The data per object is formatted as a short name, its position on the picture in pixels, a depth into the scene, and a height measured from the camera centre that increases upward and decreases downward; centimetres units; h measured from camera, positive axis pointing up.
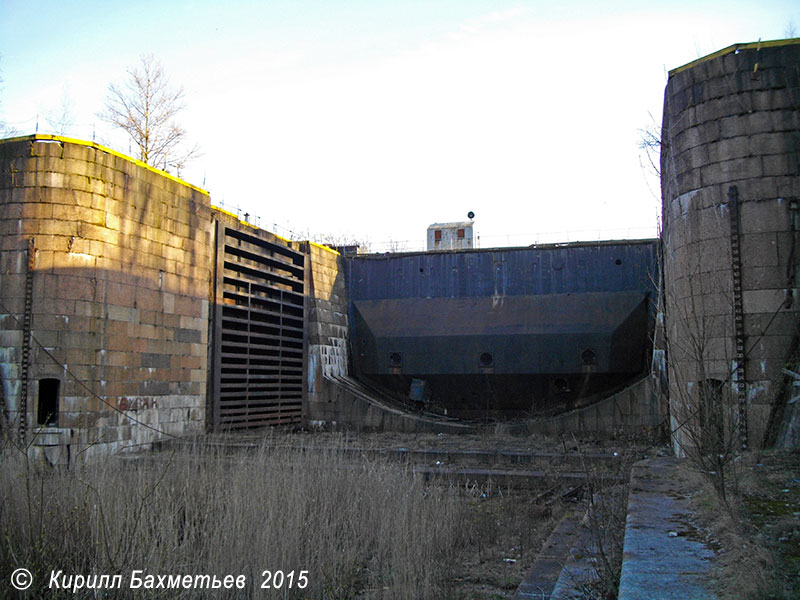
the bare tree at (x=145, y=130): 2623 +870
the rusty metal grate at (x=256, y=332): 1519 +42
